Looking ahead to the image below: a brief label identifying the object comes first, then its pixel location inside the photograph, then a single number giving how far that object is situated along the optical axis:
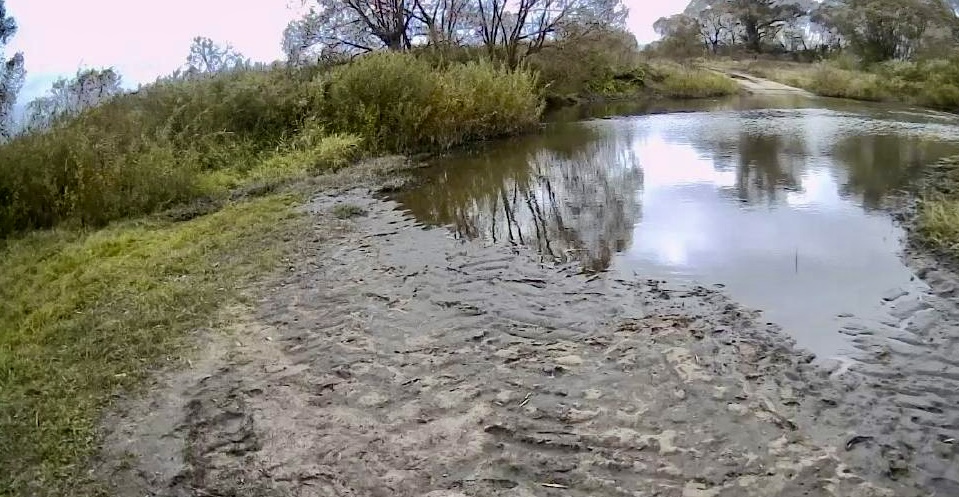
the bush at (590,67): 23.53
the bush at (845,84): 21.62
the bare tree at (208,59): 14.13
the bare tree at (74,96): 8.55
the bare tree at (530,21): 22.66
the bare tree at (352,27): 21.41
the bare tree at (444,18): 21.59
